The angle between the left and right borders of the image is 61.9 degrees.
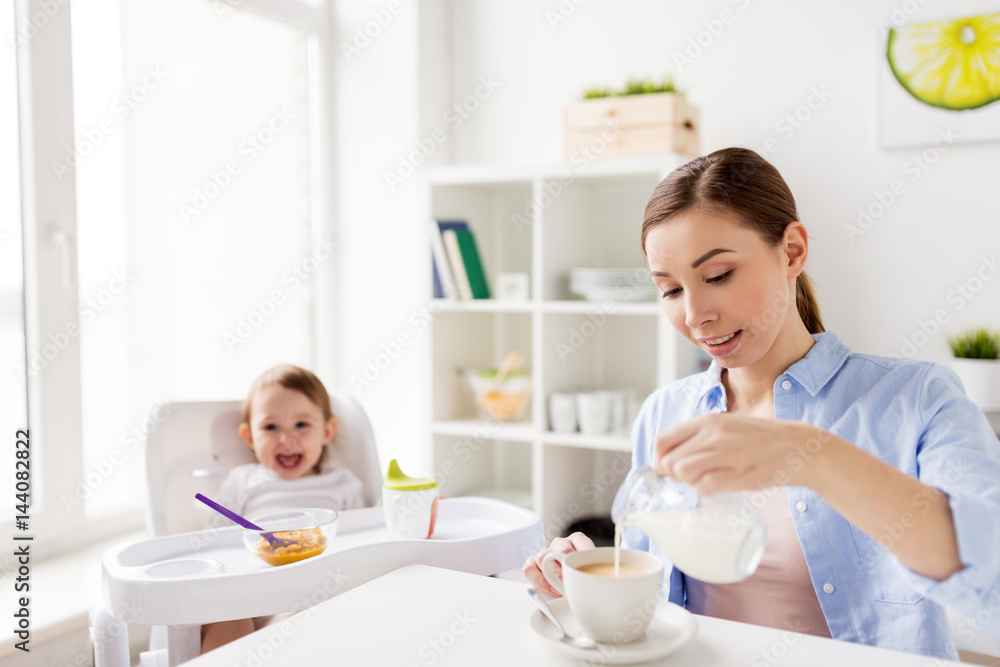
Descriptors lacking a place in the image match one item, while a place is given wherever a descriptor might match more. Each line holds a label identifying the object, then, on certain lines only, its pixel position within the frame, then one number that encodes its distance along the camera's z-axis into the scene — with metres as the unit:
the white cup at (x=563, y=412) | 2.43
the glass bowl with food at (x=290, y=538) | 1.32
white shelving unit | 2.43
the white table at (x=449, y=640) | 0.88
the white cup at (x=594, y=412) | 2.40
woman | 1.07
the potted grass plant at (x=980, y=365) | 2.04
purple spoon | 1.36
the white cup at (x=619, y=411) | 2.44
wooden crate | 2.24
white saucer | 0.86
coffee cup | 0.85
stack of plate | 2.31
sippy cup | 1.45
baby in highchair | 1.82
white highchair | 1.22
